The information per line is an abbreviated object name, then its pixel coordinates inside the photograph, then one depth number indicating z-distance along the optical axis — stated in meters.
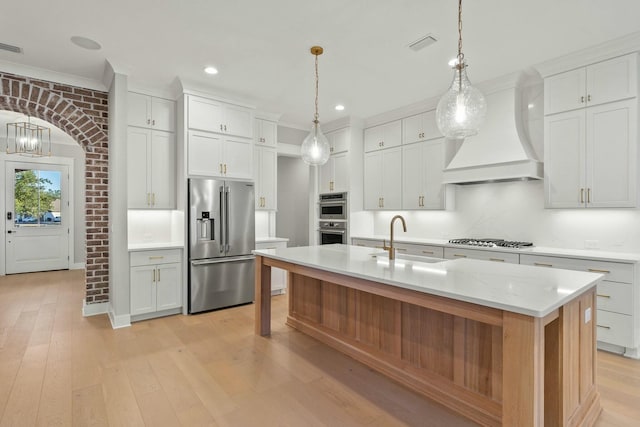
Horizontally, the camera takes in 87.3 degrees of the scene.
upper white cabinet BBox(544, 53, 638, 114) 3.09
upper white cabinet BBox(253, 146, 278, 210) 5.19
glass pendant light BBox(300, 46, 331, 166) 3.23
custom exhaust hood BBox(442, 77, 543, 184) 3.68
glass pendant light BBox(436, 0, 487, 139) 2.28
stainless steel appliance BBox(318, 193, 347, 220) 5.66
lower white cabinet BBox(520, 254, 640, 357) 2.90
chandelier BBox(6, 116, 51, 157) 5.13
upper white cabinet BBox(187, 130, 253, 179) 4.25
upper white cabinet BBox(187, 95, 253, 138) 4.25
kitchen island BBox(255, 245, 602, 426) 1.53
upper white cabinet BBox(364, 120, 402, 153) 5.22
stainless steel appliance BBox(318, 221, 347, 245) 5.64
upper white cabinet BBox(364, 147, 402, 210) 5.21
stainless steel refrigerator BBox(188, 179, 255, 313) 4.21
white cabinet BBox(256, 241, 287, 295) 5.12
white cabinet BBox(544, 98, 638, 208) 3.10
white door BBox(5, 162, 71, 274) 6.64
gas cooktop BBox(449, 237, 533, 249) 3.74
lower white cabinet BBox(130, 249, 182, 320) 3.90
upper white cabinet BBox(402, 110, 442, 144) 4.75
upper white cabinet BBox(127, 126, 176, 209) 4.09
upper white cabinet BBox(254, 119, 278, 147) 5.21
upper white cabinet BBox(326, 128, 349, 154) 5.67
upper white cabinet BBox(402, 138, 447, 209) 4.67
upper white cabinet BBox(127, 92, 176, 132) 4.08
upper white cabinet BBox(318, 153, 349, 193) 5.68
